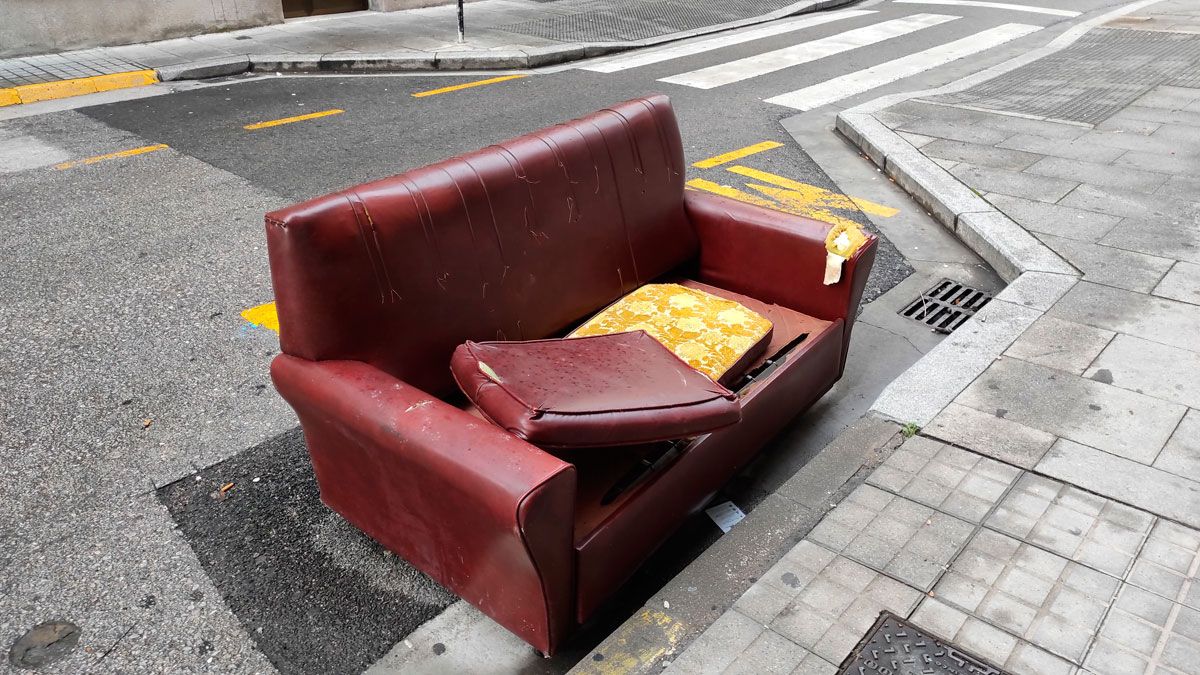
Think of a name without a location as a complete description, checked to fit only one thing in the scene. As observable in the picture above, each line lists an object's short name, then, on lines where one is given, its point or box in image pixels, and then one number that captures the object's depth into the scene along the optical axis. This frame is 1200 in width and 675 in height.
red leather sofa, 2.58
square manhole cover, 2.59
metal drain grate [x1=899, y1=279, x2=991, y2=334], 5.05
